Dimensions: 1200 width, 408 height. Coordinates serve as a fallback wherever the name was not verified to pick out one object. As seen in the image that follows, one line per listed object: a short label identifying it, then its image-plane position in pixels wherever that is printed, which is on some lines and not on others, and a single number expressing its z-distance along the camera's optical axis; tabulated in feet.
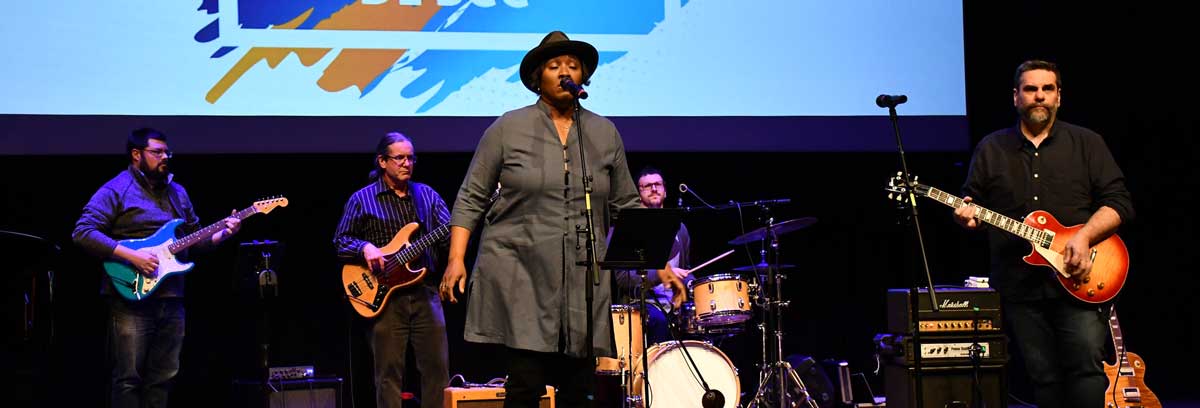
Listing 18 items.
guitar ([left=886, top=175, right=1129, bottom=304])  14.92
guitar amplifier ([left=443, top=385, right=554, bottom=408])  19.98
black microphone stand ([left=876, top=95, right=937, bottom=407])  14.30
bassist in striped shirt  19.71
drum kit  20.85
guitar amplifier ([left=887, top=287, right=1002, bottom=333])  17.57
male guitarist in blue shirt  19.06
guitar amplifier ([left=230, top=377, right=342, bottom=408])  20.39
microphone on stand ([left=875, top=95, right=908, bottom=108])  14.78
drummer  21.21
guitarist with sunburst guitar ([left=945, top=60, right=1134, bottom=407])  14.90
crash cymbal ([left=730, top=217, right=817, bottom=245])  20.67
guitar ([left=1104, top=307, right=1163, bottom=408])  18.78
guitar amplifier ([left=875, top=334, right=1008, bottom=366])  17.51
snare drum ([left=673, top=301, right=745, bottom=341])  21.70
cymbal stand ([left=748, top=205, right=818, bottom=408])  20.98
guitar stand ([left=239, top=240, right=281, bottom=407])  19.24
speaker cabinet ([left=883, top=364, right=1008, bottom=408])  17.42
